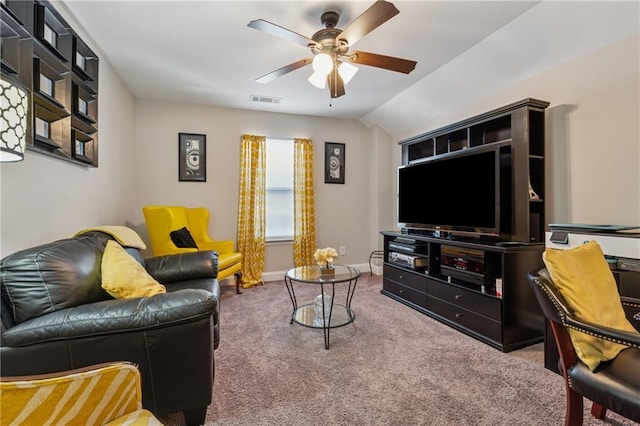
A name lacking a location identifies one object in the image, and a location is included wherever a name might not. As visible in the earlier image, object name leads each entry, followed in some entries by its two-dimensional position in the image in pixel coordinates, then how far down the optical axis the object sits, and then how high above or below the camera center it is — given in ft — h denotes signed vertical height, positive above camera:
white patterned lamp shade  3.08 +0.94
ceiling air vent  12.70 +4.72
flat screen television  8.42 +0.59
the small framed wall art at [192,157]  13.42 +2.38
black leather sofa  3.91 -1.58
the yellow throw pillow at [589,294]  3.97 -1.14
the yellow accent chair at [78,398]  2.60 -1.70
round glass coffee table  8.01 -2.97
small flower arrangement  8.95 -1.32
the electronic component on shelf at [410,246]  10.59 -1.21
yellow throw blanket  7.14 -0.60
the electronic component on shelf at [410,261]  10.43 -1.70
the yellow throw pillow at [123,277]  5.11 -1.14
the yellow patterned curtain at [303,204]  14.83 +0.36
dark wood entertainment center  7.55 -1.17
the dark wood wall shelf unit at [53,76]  5.10 +2.65
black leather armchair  3.43 -1.94
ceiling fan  6.03 +3.63
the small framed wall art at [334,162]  15.56 +2.52
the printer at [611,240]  5.81 -0.56
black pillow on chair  11.05 -1.00
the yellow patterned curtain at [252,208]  13.87 +0.16
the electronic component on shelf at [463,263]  8.37 -1.48
